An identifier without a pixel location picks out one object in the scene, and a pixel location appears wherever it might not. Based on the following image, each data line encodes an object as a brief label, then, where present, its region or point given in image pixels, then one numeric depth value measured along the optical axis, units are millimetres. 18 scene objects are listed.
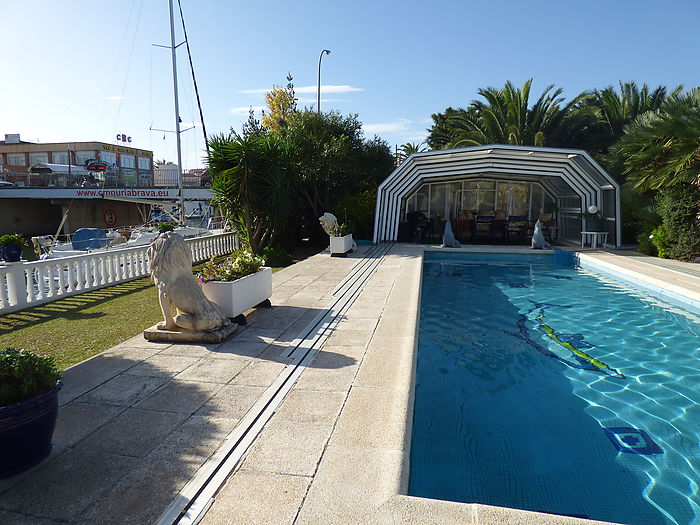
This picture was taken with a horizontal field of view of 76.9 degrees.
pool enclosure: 14688
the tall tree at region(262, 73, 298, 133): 31984
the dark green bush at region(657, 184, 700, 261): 11172
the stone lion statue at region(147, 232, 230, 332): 4848
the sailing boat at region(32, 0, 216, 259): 14711
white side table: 14679
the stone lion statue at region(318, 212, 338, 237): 12906
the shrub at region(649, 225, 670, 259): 12109
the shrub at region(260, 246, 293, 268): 12469
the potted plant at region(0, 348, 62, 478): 2459
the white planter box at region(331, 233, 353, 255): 12883
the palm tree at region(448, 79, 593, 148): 21719
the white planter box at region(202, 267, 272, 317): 5688
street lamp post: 25141
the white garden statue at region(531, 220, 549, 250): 14727
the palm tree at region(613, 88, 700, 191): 10695
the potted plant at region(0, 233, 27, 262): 7609
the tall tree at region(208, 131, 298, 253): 12195
